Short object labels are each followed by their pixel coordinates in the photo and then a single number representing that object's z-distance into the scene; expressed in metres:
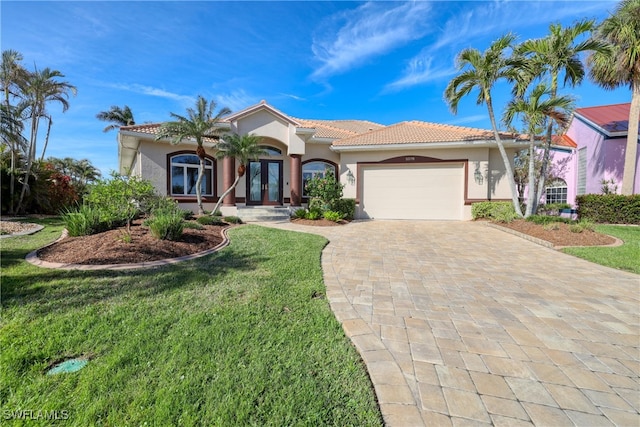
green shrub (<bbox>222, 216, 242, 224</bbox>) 11.39
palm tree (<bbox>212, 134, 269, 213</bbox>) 12.15
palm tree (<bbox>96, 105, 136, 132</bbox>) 24.97
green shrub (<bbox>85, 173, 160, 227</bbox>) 6.26
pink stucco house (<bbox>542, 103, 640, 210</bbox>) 16.12
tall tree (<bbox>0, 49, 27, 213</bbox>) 12.23
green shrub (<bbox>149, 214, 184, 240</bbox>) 6.43
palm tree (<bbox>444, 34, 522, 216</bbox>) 10.92
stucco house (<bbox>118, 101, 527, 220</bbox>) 13.94
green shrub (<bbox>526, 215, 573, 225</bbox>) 9.81
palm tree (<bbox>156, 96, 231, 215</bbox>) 11.34
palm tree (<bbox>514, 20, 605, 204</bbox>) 10.00
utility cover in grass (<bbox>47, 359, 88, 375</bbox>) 2.27
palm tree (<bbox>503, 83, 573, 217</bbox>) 10.11
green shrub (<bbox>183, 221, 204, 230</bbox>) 8.19
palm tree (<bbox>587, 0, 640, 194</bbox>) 11.91
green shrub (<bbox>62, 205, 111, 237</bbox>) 6.93
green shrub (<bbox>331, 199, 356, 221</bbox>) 13.75
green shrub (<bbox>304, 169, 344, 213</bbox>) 13.25
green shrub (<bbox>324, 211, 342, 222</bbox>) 12.63
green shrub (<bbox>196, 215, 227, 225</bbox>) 9.92
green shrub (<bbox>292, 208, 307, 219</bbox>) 13.21
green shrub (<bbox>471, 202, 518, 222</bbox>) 11.63
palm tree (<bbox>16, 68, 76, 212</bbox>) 13.79
